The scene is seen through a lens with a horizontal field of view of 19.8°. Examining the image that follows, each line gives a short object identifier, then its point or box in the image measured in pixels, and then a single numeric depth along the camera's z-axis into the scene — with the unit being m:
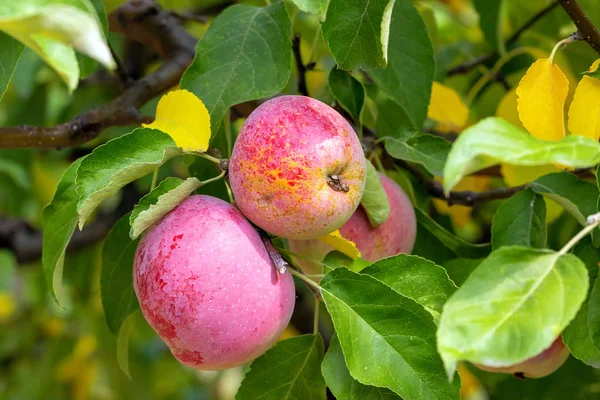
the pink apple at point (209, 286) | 0.70
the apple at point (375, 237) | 0.77
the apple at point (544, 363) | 0.78
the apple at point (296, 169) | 0.70
